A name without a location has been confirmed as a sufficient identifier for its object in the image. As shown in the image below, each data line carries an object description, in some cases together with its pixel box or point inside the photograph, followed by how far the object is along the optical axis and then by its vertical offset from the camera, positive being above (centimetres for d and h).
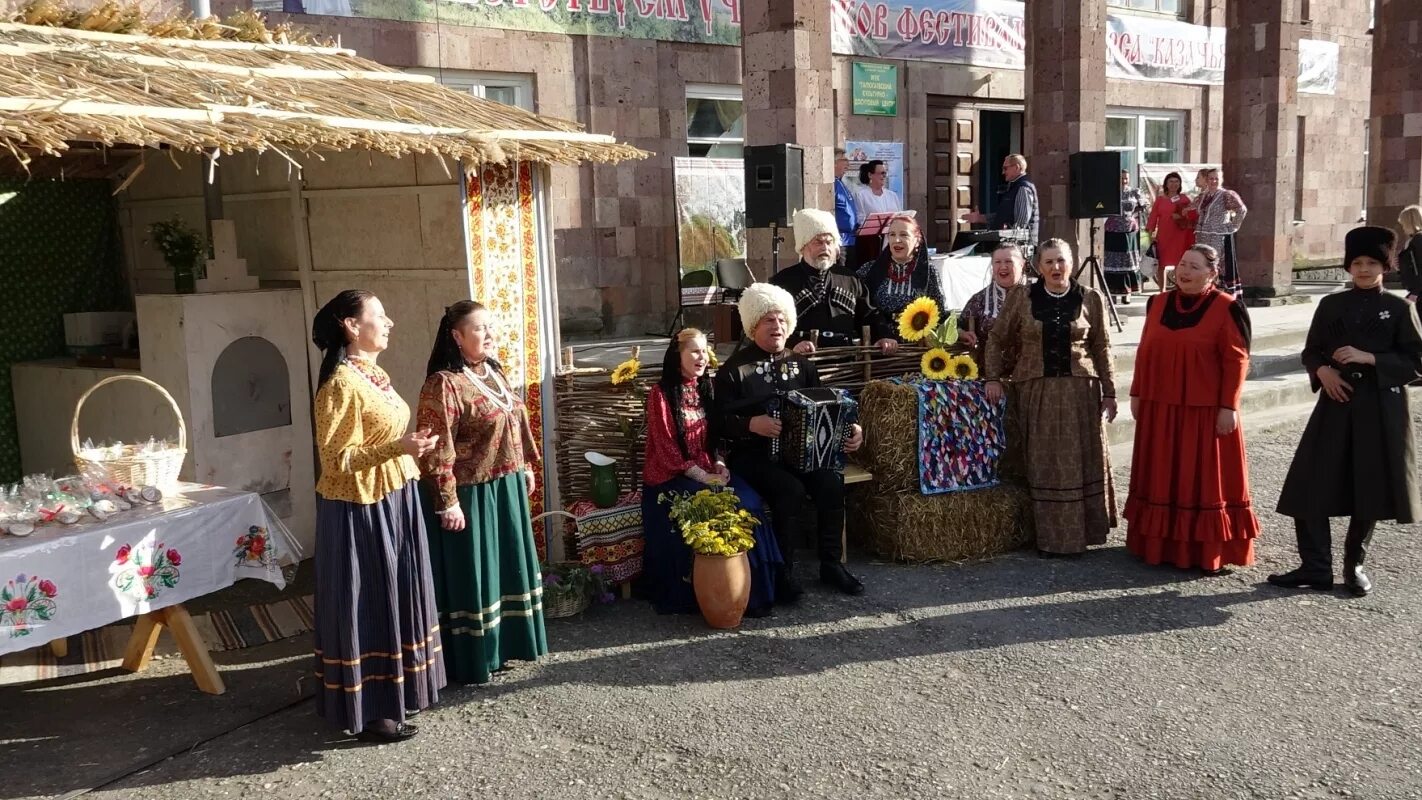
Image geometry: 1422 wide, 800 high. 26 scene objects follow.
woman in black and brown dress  664 -82
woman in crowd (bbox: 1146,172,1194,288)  1415 +9
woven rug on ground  545 -177
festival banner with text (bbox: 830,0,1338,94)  1494 +272
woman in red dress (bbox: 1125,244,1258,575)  626 -101
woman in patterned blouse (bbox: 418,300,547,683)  490 -97
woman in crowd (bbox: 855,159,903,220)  1272 +53
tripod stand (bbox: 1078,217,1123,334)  1265 -39
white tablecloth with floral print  448 -117
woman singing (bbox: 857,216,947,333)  734 -23
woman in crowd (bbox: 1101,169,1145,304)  1553 -19
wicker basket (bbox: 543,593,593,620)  593 -172
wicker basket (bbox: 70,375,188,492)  508 -84
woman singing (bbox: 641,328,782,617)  592 -108
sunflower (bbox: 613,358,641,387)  649 -65
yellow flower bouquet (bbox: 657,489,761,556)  566 -129
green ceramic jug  626 -118
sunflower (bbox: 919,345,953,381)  704 -71
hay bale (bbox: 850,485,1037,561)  674 -157
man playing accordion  609 -85
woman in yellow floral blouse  444 -104
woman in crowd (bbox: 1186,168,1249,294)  1345 +18
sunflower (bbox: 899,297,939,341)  710 -45
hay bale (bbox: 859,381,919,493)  678 -109
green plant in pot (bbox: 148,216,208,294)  677 +7
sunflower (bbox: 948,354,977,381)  702 -74
